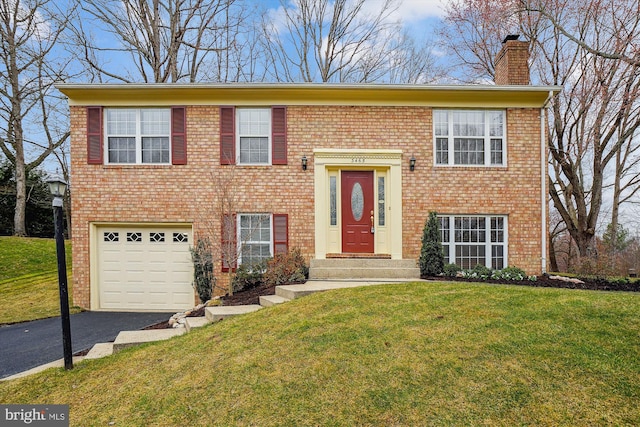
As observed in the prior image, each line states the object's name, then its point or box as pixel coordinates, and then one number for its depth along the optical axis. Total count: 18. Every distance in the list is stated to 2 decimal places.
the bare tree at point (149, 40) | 15.81
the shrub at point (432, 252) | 8.27
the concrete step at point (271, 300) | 6.31
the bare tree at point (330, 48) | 17.48
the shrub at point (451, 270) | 8.25
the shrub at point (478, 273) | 8.01
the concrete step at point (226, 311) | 6.02
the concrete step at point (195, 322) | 5.89
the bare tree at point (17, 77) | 15.88
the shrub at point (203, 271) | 8.59
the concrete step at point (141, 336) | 5.40
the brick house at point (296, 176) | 8.97
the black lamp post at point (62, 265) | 4.74
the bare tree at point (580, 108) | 12.04
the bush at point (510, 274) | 8.18
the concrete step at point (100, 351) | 5.22
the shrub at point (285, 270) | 7.82
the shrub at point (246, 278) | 8.28
